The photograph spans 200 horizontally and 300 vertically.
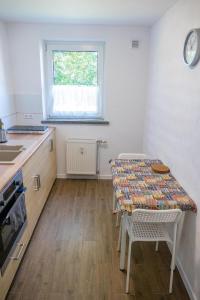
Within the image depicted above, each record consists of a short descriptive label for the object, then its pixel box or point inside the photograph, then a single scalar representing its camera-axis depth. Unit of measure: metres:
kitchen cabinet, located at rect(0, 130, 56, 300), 1.70
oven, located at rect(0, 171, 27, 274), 1.51
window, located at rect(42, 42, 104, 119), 3.31
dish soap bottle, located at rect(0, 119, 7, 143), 2.50
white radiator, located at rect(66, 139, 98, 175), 3.51
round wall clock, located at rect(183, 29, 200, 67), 1.59
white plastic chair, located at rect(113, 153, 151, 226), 2.57
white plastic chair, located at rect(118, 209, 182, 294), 1.54
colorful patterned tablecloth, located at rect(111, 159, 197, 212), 1.63
